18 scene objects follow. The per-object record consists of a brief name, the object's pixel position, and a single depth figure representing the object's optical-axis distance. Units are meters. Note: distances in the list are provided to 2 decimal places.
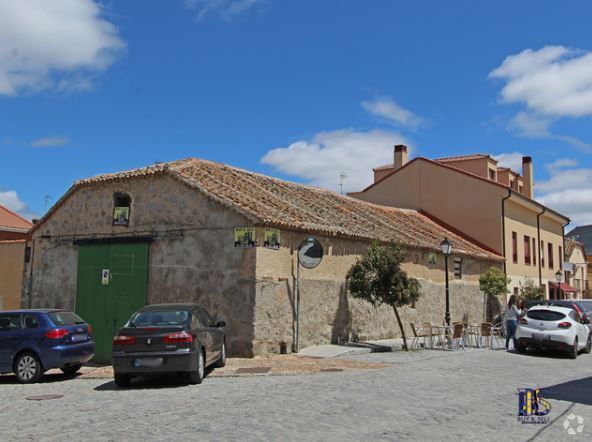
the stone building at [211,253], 16.05
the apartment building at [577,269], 43.31
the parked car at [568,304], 19.56
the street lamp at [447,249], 20.55
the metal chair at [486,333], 20.39
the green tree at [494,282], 26.88
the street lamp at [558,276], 36.03
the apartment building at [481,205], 30.86
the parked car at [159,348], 11.32
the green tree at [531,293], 29.58
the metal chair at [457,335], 19.19
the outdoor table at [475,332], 20.61
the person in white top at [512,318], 19.47
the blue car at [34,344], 12.92
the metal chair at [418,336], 18.82
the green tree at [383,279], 17.64
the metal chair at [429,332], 18.92
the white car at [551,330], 17.55
